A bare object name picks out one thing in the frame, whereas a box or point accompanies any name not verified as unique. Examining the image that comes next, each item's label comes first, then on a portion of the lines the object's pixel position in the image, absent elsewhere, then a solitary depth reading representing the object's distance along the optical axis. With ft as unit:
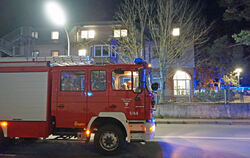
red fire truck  18.38
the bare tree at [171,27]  47.57
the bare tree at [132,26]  48.93
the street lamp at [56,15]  33.73
